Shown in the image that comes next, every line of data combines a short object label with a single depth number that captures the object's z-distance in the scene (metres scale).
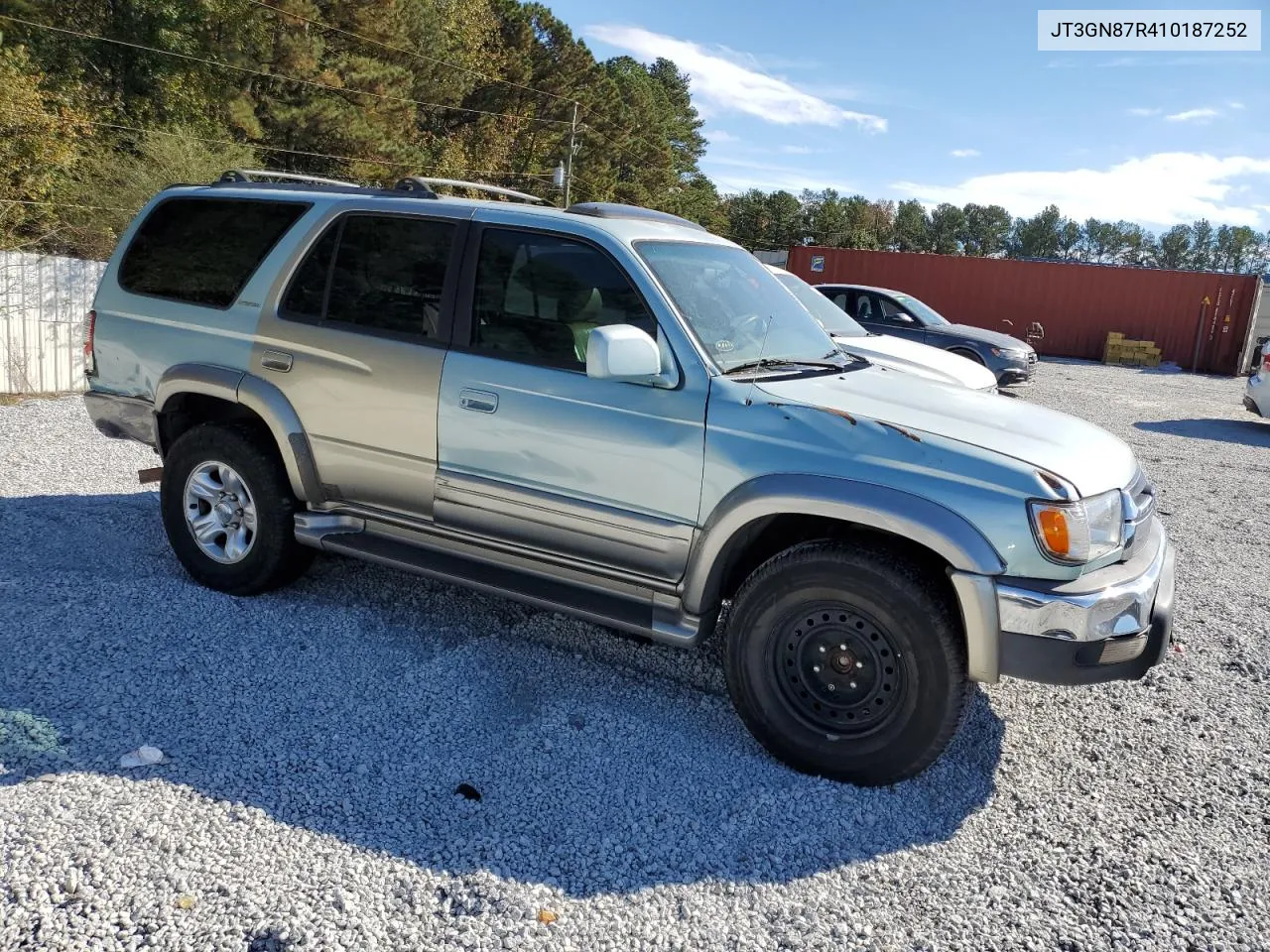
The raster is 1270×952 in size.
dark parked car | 13.60
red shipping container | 24.86
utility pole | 51.28
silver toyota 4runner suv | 3.06
